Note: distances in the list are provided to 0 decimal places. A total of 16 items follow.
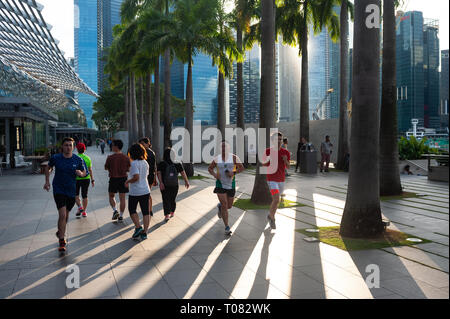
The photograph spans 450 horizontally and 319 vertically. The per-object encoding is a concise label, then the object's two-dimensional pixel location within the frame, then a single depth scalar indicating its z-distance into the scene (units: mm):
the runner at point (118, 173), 9305
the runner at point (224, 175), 8039
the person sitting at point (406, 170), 19969
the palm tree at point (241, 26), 21891
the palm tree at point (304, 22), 22031
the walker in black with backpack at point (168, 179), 9164
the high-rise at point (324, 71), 67250
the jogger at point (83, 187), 9906
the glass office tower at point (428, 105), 47575
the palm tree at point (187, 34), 19297
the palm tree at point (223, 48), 19719
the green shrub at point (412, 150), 20933
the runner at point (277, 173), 8203
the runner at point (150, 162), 10171
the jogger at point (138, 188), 7480
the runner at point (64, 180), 6773
